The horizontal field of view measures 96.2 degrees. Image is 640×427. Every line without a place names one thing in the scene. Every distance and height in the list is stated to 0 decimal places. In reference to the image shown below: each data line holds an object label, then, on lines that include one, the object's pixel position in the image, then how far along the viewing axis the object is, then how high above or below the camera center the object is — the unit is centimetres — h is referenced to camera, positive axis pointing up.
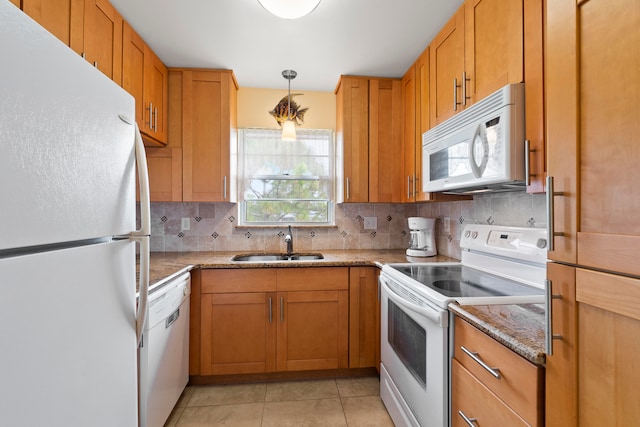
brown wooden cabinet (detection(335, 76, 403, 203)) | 238 +64
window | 269 +36
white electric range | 118 -37
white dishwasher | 133 -74
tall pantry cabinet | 52 +1
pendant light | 232 +70
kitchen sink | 250 -37
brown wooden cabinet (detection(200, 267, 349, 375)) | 203 -76
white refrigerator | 49 -5
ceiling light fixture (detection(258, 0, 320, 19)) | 140 +103
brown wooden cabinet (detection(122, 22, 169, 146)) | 175 +88
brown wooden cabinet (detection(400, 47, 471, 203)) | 199 +67
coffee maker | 228 -18
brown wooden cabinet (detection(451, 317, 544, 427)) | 76 -53
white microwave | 115 +32
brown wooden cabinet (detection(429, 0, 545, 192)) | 110 +74
